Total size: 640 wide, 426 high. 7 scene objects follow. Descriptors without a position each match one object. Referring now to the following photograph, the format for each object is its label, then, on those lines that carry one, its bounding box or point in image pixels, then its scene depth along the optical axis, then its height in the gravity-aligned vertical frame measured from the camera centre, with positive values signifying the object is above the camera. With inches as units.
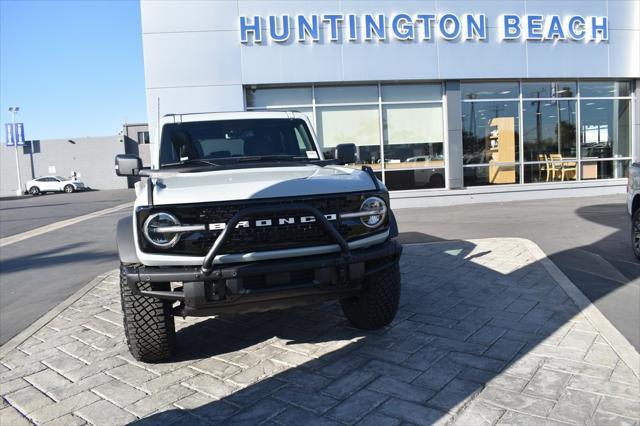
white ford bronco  119.0 -18.2
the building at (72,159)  1887.3 +91.2
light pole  1791.3 +147.6
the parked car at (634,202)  247.0 -24.1
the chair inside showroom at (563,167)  580.4 -8.7
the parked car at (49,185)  1663.4 -8.5
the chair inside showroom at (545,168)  576.1 -8.6
